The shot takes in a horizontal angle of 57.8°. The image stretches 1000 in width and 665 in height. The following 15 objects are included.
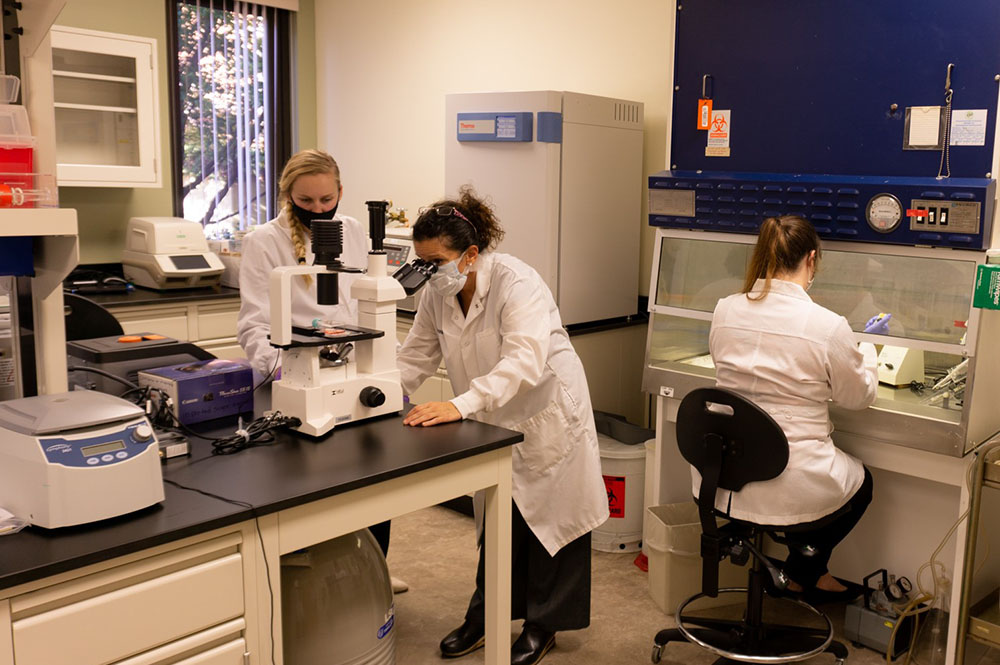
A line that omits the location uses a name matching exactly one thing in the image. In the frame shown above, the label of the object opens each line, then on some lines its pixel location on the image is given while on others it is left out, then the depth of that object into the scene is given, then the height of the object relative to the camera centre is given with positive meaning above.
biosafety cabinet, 2.46 -0.36
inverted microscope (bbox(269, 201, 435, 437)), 1.99 -0.35
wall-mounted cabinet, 4.06 +0.35
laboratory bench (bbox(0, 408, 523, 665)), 1.39 -0.61
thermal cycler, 4.14 -0.30
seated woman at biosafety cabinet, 2.38 -0.44
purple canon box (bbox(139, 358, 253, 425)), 2.09 -0.46
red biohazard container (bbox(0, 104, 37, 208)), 1.63 +0.06
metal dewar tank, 2.09 -0.96
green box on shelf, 2.31 -0.21
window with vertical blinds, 4.68 +0.43
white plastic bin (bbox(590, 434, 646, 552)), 3.38 -1.10
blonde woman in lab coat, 2.70 -0.16
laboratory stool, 2.34 -0.88
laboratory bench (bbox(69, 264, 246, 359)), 3.93 -0.55
